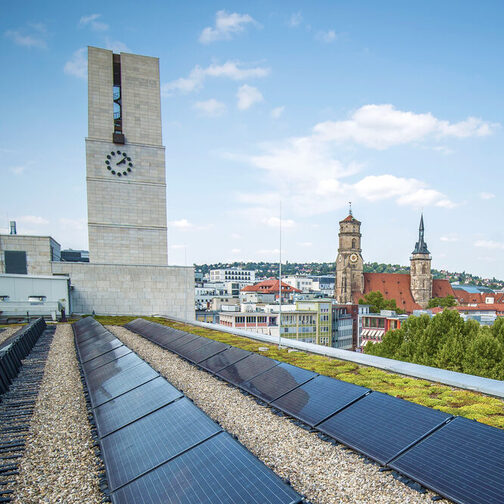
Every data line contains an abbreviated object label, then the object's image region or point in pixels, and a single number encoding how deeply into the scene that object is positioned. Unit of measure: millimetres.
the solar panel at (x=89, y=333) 22925
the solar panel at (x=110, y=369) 12768
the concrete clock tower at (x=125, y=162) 53312
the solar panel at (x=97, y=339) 20125
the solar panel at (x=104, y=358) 14914
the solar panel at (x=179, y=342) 19873
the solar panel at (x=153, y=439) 6539
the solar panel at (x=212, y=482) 5223
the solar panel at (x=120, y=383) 10811
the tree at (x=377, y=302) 115738
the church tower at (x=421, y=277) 131750
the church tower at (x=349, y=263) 128750
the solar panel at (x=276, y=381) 11164
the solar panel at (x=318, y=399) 9281
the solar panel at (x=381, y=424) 7411
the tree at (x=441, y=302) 130875
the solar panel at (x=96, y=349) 16984
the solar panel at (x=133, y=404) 8773
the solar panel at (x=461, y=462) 5824
